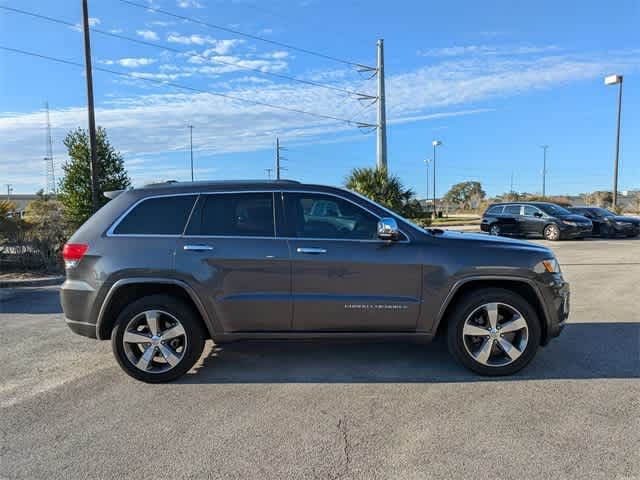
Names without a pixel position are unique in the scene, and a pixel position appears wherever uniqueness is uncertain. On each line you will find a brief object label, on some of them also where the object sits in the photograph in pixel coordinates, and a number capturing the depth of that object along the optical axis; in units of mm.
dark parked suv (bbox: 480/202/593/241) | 18594
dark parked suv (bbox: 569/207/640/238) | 20172
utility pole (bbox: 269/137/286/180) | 51750
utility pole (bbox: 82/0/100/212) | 14047
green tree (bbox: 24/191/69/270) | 11164
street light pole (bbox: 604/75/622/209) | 26598
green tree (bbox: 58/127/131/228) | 15516
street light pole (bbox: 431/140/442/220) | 42434
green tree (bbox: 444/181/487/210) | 87625
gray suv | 4113
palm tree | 18516
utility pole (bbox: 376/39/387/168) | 21875
